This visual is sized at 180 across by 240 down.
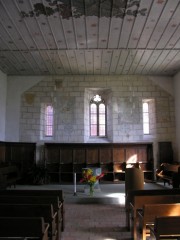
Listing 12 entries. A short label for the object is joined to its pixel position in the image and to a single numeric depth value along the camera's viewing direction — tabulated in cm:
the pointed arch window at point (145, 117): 1177
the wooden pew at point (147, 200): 418
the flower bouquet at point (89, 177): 730
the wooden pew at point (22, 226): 281
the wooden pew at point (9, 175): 744
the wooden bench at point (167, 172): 924
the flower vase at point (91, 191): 777
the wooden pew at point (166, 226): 302
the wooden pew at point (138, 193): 490
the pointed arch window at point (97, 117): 1189
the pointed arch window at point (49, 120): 1158
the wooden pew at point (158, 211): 359
